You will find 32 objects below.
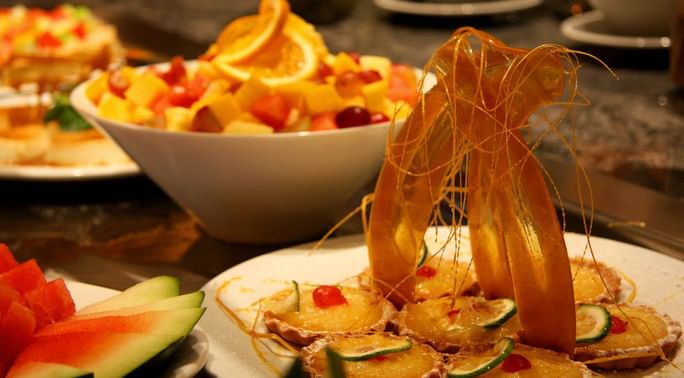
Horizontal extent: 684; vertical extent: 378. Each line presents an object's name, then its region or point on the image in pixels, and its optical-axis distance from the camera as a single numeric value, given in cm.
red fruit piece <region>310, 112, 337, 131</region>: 152
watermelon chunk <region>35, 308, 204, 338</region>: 101
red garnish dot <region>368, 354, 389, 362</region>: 105
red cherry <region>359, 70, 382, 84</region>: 161
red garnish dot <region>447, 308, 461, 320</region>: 116
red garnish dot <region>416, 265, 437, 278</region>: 131
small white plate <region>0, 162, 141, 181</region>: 186
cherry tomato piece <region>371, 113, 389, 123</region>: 155
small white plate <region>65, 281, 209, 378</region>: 98
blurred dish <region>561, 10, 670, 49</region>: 305
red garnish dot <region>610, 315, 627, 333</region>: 111
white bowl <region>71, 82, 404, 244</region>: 146
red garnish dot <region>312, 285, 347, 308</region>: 121
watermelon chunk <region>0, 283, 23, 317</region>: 100
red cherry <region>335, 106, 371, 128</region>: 152
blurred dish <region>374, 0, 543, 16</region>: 384
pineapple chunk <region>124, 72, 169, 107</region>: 166
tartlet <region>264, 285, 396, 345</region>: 115
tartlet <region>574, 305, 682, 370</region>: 106
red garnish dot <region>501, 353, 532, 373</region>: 101
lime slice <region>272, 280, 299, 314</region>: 119
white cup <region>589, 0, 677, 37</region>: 308
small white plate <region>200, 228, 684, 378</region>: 109
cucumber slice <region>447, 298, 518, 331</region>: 113
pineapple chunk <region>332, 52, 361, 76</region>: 168
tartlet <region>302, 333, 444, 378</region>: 103
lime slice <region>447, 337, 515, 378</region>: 100
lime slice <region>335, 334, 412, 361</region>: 104
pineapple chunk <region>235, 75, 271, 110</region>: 151
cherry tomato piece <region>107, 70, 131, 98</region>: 171
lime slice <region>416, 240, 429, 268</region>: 133
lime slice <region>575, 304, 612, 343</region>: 109
